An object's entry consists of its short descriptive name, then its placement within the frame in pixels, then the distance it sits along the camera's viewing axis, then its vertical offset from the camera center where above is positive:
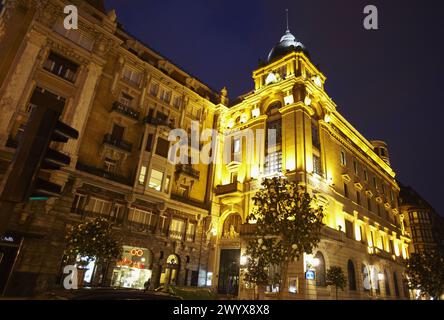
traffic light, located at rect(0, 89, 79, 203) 2.54 +0.99
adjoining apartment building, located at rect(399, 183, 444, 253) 56.19 +13.63
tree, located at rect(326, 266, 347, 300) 24.83 +0.80
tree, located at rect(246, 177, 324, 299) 18.06 +3.39
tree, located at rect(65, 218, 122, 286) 20.06 +1.59
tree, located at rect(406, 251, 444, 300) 31.41 +2.28
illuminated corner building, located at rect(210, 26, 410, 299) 28.88 +12.15
